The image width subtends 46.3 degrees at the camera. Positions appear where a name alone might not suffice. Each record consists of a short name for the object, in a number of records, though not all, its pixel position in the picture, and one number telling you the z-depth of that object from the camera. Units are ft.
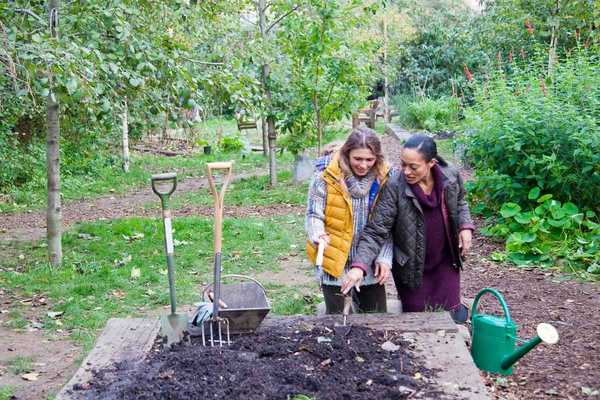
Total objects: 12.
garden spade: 11.43
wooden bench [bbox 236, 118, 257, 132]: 65.41
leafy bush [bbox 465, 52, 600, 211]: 22.18
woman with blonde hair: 13.17
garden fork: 11.40
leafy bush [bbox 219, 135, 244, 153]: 62.23
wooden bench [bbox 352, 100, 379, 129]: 75.37
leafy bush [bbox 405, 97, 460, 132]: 55.93
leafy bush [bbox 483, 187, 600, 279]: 20.80
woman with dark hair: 13.15
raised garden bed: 9.83
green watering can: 12.26
